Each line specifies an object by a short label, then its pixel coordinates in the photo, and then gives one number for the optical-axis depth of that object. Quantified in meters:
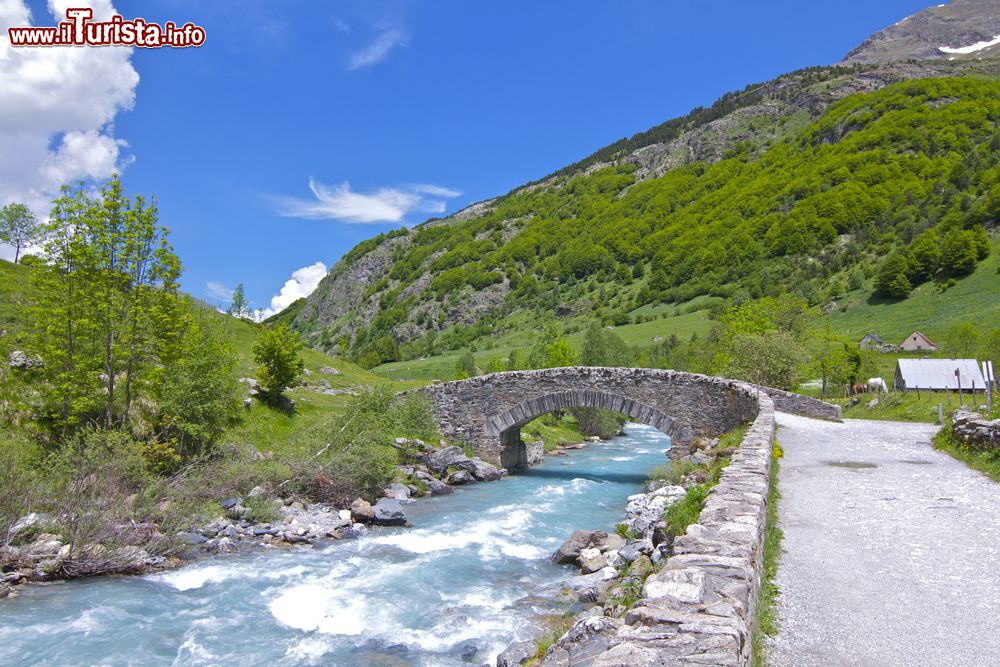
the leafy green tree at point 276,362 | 23.62
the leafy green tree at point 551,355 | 50.12
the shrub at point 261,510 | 15.41
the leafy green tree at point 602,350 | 59.19
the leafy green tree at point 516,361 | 69.50
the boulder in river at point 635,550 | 10.75
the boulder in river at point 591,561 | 11.43
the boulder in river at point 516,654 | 7.48
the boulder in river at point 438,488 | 21.14
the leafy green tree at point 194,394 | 17.72
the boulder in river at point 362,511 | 16.59
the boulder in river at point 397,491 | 19.17
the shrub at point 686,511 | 8.53
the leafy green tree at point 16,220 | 46.62
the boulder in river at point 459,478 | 22.91
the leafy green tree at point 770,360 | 33.66
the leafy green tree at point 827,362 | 38.09
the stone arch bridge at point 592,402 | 21.53
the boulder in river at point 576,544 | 12.56
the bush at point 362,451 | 17.80
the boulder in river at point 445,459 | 23.64
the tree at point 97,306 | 16.62
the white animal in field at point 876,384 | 42.88
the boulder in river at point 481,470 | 24.10
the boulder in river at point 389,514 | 16.39
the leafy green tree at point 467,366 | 67.19
